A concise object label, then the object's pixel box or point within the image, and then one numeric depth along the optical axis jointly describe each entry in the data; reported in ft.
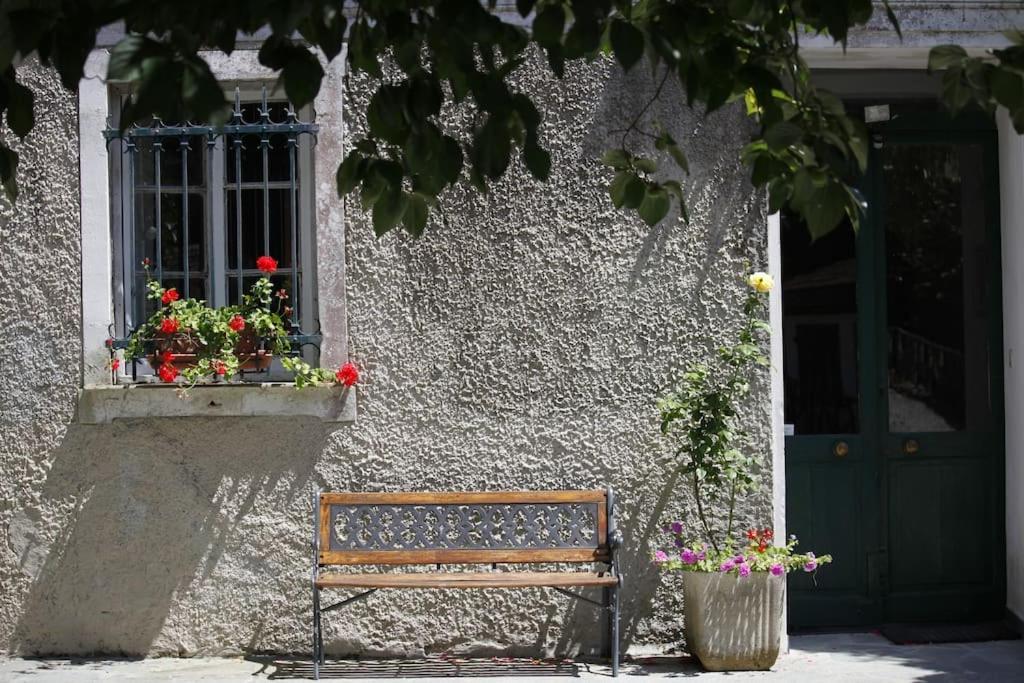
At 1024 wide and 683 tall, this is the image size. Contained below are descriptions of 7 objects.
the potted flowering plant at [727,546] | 19.98
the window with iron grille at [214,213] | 21.24
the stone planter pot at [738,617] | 19.95
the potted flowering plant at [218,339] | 20.54
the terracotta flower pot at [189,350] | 20.81
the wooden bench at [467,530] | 20.49
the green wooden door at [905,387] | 22.31
